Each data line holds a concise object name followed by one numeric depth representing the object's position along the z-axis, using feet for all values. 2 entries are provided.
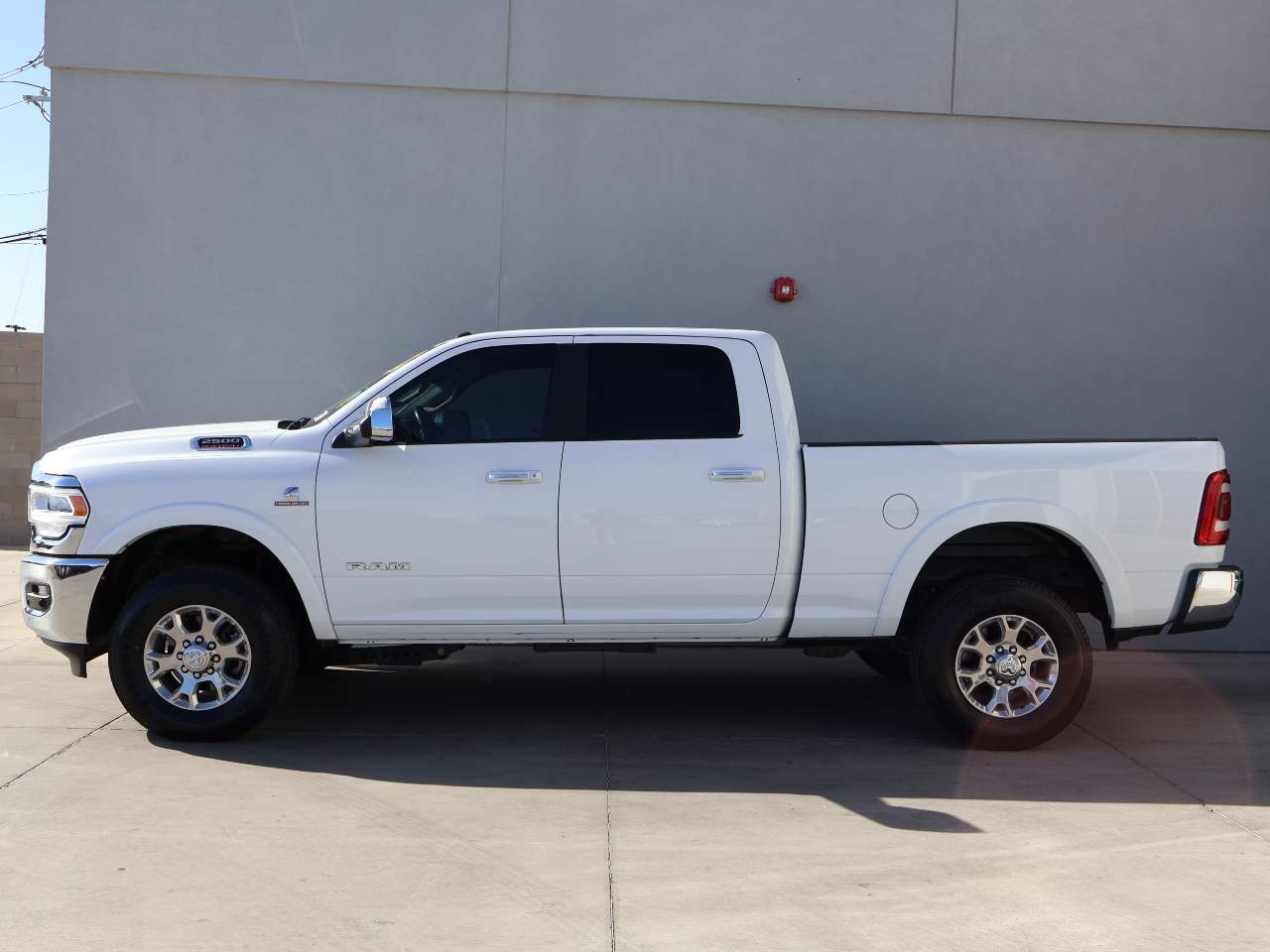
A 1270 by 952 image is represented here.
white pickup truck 20.13
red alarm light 30.27
